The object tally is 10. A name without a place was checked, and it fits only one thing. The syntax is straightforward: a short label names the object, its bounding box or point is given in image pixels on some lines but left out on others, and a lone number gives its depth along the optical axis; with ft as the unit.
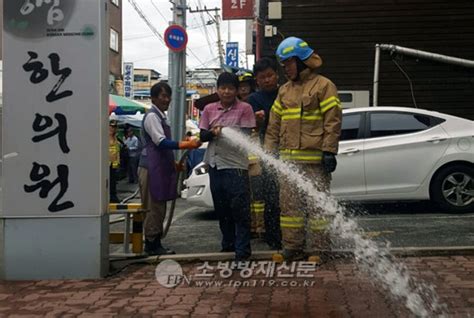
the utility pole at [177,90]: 47.01
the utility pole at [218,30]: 117.70
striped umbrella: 55.36
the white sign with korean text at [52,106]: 17.48
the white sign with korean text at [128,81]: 119.14
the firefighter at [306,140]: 17.85
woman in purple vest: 19.92
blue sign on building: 99.77
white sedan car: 27.55
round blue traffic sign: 44.29
